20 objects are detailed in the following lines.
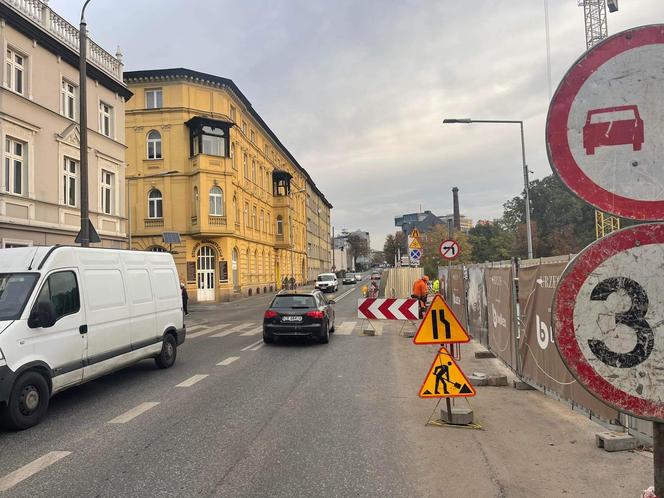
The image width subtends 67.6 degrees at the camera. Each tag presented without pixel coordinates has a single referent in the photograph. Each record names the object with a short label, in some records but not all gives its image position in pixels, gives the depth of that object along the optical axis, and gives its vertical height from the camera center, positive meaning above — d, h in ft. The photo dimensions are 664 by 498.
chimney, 318.12 +41.02
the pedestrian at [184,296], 75.25 -2.71
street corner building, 120.78 +25.94
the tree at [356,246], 499.51 +26.46
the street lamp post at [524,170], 68.00 +14.36
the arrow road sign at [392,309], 33.27 -2.59
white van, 19.79 -1.82
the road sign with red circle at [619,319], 5.84 -0.67
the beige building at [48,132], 58.59 +20.19
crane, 176.45 +88.38
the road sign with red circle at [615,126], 6.15 +1.78
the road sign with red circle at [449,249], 54.08 +2.19
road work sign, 19.51 -4.45
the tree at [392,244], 327.55 +18.89
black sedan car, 42.27 -3.77
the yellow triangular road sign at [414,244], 64.59 +3.40
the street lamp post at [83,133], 44.57 +13.54
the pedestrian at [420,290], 59.47 -2.39
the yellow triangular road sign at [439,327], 20.31 -2.41
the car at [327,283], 152.97 -3.00
